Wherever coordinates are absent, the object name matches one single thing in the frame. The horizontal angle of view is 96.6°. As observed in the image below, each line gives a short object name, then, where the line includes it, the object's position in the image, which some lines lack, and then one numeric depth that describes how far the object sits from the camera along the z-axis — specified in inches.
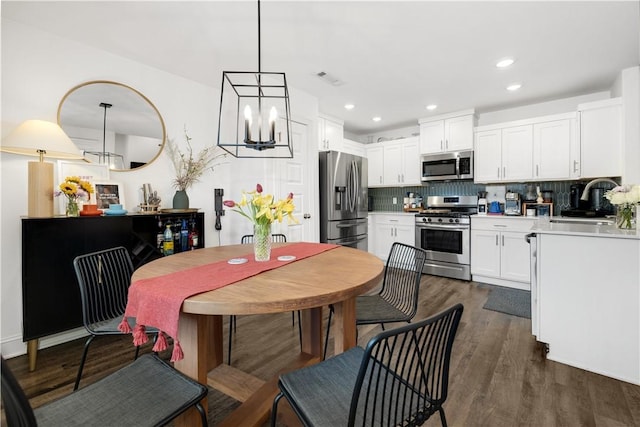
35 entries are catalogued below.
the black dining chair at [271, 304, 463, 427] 33.1
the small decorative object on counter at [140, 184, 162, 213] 107.0
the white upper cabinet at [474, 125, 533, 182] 152.6
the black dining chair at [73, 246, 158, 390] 59.6
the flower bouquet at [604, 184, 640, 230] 78.5
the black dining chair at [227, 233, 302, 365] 82.5
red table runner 40.1
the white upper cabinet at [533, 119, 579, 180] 140.5
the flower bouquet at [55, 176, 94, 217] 85.5
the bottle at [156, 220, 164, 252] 107.0
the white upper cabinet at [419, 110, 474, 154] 170.0
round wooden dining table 40.4
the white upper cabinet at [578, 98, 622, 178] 127.7
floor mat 117.6
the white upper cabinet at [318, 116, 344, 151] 177.2
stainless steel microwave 169.6
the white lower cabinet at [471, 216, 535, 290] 144.7
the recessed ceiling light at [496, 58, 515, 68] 112.0
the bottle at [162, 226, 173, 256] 106.7
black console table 78.4
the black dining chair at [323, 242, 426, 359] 65.5
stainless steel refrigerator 163.8
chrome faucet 96.6
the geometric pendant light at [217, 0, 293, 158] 133.7
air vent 123.6
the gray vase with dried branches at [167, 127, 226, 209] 116.5
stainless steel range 161.9
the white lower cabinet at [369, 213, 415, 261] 186.4
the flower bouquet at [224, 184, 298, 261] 59.3
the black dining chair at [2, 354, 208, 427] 34.9
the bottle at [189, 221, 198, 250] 115.6
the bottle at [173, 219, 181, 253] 112.0
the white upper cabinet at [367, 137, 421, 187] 193.8
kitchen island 72.7
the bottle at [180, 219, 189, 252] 113.2
